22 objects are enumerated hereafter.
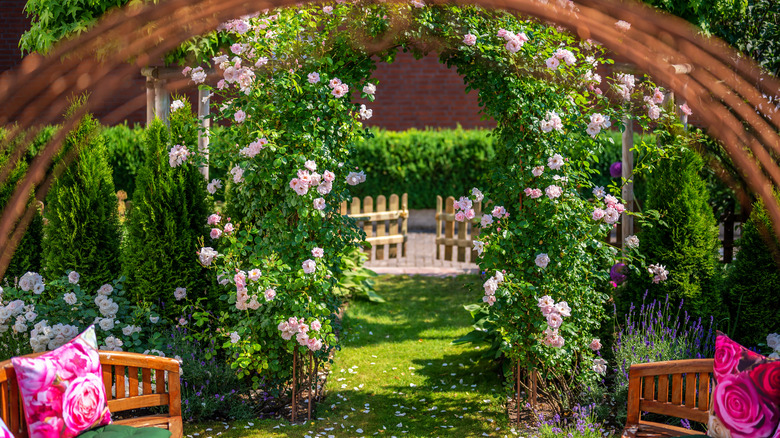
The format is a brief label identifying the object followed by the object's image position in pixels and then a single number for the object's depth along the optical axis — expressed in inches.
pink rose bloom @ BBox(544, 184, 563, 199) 155.1
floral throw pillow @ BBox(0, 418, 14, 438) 104.0
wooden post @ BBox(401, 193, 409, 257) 362.9
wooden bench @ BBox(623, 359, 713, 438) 126.2
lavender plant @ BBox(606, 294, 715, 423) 168.2
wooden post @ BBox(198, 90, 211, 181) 206.4
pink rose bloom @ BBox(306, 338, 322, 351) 157.2
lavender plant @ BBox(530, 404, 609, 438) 150.7
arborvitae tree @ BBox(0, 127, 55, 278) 194.7
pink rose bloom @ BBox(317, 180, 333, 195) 157.9
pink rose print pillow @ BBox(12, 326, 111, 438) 110.4
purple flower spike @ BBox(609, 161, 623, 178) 256.1
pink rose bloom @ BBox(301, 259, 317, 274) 157.6
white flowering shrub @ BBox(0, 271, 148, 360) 169.5
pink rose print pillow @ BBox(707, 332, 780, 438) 106.7
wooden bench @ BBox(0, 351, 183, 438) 131.0
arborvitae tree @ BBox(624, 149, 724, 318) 180.7
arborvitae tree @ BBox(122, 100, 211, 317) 181.3
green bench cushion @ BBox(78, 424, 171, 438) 118.4
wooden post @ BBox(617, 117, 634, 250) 225.3
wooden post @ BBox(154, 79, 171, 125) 205.8
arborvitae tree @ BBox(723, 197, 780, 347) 173.3
